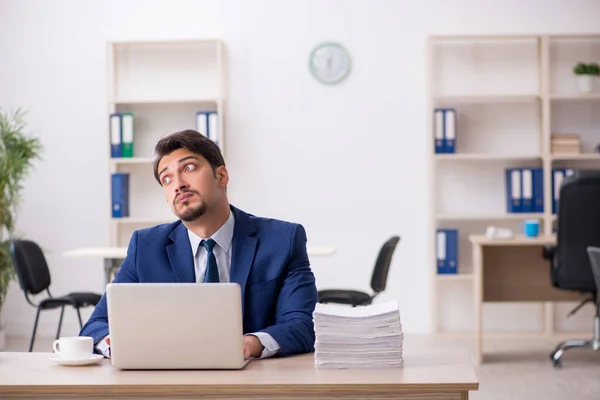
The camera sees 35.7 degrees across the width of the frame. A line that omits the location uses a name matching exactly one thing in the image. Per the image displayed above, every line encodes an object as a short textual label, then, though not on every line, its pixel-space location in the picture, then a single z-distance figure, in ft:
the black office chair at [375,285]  17.63
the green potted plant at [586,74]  21.54
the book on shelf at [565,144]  21.71
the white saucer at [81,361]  7.29
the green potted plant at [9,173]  20.67
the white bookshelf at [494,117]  22.40
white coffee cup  7.38
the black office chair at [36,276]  17.46
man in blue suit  8.27
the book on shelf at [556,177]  21.75
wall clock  22.56
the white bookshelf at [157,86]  22.80
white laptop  6.73
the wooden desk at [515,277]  19.39
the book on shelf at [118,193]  21.80
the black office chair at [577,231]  16.78
